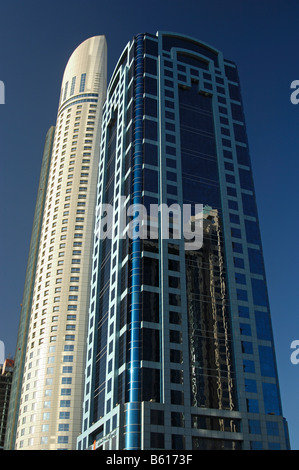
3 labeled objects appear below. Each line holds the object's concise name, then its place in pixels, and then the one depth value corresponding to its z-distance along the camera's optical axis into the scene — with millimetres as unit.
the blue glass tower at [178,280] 91250
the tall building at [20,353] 168200
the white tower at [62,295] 131500
